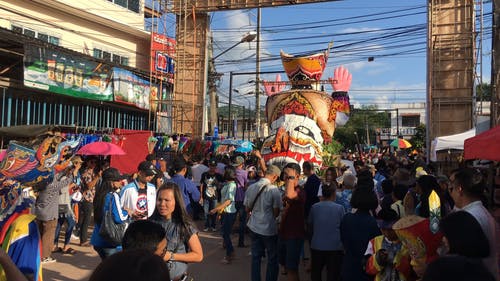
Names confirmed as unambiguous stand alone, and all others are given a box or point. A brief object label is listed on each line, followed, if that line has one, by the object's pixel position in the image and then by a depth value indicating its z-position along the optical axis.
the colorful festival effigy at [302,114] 10.81
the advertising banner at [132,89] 15.63
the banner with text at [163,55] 19.48
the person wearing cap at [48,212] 6.17
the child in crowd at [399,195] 4.47
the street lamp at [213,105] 25.92
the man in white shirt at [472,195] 3.02
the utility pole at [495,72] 9.48
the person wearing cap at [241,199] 7.86
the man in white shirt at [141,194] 4.30
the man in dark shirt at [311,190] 6.16
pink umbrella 9.80
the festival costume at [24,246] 2.33
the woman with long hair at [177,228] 2.99
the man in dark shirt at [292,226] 5.00
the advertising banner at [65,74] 12.12
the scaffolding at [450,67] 14.84
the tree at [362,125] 55.47
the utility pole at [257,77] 23.97
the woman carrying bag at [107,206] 4.22
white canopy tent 9.91
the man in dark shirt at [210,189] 9.12
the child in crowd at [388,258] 2.91
